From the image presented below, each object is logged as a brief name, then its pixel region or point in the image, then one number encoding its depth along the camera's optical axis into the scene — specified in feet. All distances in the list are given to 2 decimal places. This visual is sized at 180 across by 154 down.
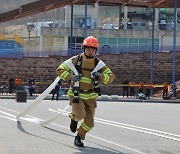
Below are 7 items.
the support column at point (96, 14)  217.36
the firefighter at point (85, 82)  28.81
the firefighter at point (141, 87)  124.36
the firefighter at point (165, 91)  119.24
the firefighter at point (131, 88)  130.09
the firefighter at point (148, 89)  122.95
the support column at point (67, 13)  221.54
